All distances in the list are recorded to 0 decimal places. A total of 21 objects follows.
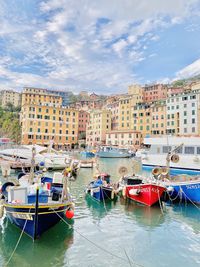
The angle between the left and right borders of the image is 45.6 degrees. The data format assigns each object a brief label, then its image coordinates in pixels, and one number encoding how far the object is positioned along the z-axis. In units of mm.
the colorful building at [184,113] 67000
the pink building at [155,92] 103894
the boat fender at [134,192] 15136
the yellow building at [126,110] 83312
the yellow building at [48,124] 71750
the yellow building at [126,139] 75144
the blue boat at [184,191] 15342
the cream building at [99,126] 86250
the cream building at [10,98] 151425
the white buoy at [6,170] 21802
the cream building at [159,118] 74500
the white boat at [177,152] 31516
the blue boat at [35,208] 9133
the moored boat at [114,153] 62750
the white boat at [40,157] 32656
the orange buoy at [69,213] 10273
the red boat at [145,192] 14523
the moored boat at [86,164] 36031
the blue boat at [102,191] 15867
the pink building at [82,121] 103381
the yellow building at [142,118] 77938
